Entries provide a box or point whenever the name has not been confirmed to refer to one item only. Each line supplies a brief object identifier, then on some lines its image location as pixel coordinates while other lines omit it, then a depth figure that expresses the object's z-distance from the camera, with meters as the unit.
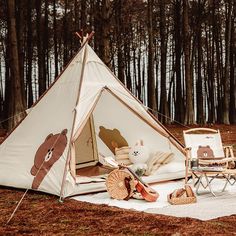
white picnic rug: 5.74
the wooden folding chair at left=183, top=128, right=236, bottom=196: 7.06
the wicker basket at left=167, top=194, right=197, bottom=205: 6.30
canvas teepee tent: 7.17
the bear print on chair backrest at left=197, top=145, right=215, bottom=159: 8.12
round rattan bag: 6.69
